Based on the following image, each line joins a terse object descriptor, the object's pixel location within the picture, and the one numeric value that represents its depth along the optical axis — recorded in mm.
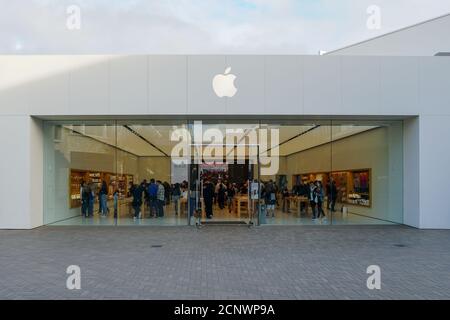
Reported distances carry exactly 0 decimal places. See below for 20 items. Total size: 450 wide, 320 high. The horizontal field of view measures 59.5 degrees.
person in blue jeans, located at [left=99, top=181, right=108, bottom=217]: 14836
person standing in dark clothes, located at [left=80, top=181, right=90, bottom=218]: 15086
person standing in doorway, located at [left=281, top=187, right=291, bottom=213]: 14875
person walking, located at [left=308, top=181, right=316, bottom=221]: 15000
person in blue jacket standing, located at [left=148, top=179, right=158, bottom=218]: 14812
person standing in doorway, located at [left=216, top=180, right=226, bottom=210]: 16391
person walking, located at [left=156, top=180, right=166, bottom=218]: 14742
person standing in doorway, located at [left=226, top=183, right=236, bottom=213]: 16438
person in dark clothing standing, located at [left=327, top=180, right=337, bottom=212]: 15094
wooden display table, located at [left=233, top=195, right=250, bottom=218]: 15383
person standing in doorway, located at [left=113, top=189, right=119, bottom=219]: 14765
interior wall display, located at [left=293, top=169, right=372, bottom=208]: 15375
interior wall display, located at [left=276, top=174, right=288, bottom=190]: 14859
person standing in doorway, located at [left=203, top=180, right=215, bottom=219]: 15281
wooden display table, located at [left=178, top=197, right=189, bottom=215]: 14719
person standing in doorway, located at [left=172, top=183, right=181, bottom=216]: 14608
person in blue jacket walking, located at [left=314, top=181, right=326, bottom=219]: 15000
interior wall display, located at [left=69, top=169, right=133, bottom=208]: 14836
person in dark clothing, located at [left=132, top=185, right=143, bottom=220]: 14828
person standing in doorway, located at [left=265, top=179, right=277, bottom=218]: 14789
